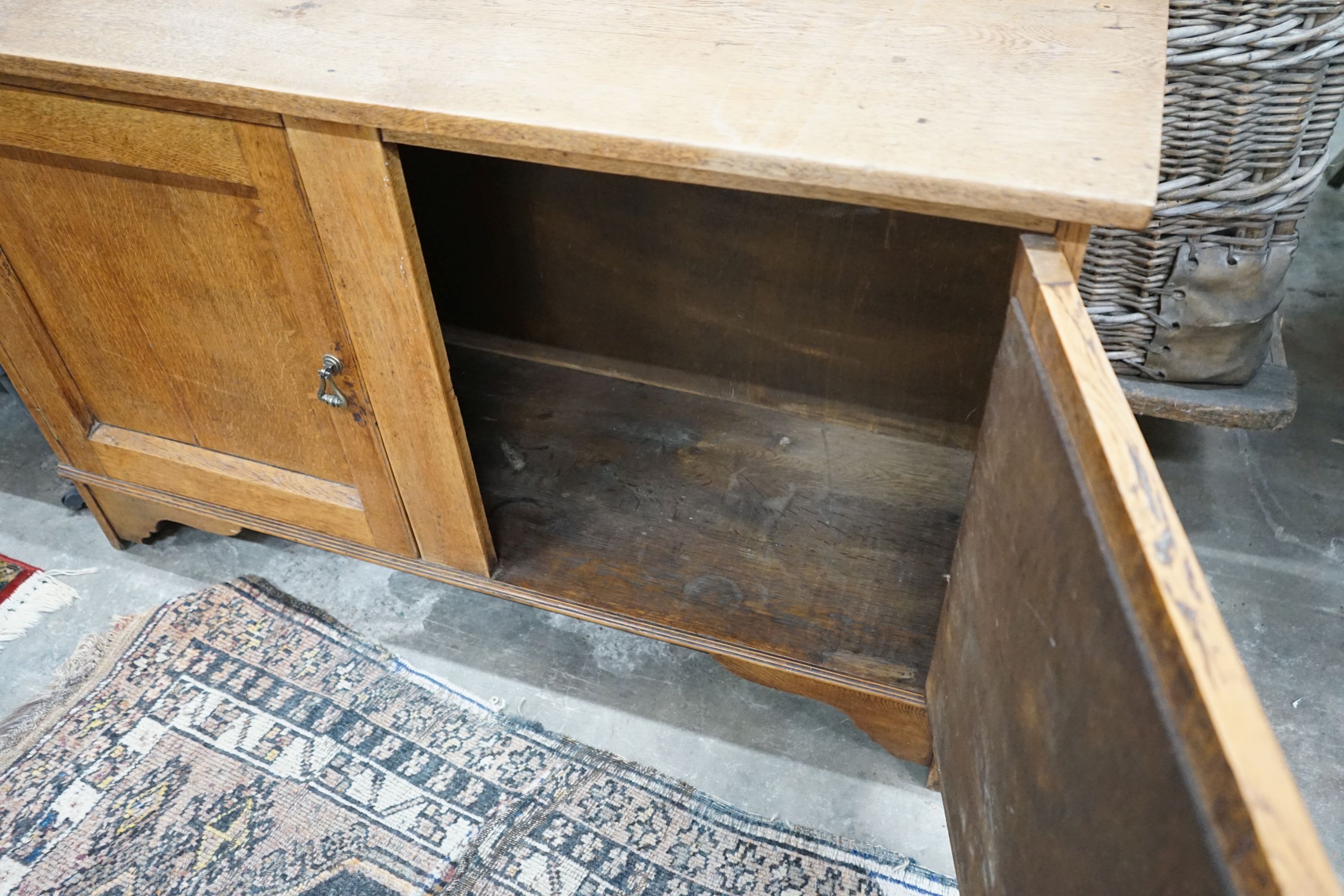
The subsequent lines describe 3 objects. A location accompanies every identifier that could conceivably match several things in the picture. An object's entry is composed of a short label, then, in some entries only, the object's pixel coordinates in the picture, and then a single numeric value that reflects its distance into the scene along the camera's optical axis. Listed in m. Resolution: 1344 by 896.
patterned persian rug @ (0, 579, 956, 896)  1.19
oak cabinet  0.56
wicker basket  1.07
